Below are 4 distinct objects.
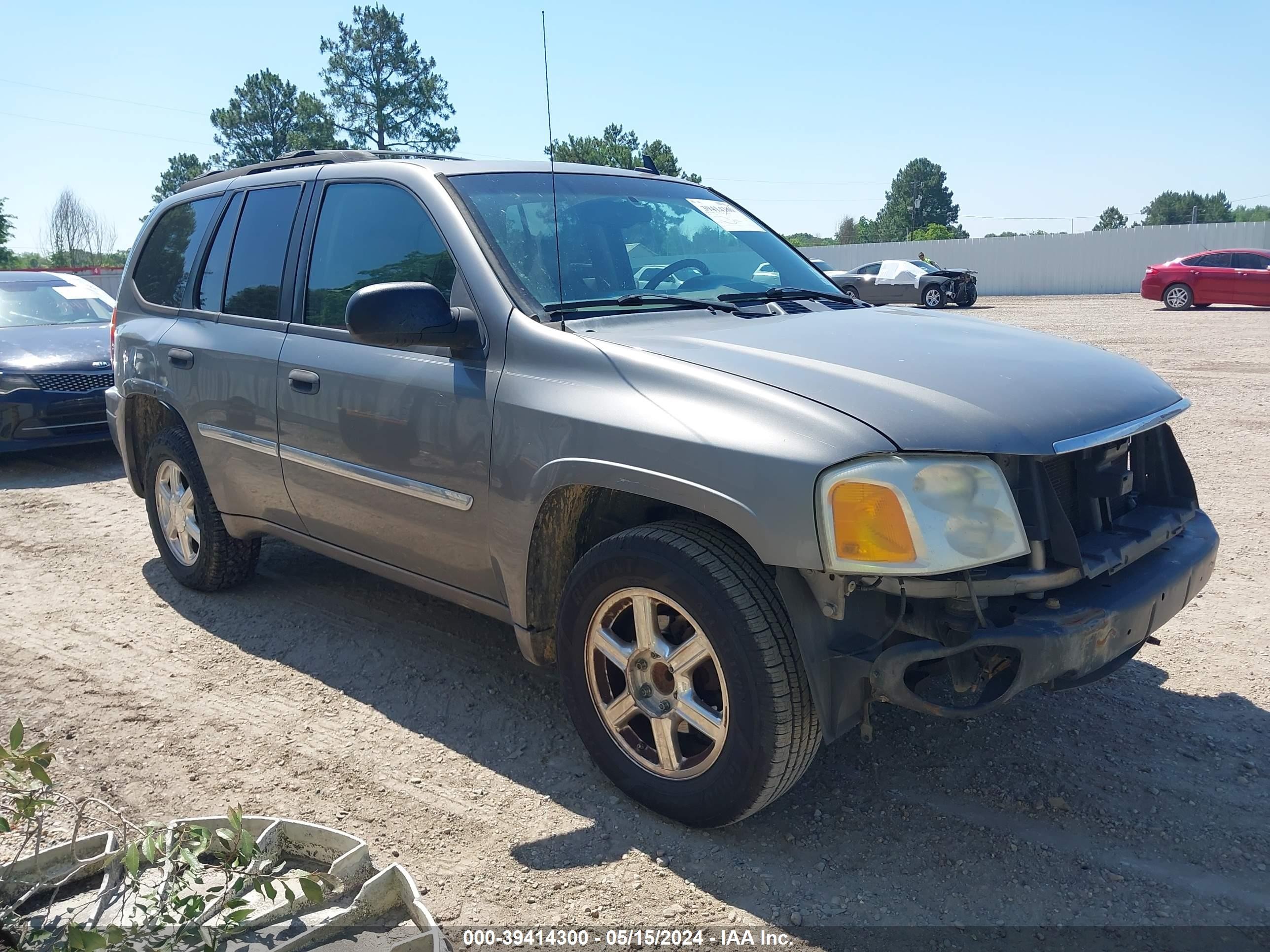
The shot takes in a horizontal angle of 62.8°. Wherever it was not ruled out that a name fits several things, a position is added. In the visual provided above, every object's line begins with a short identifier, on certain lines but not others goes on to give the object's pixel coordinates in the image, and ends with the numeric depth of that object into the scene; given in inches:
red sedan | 891.4
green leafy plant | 88.8
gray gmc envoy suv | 99.8
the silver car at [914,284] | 997.8
